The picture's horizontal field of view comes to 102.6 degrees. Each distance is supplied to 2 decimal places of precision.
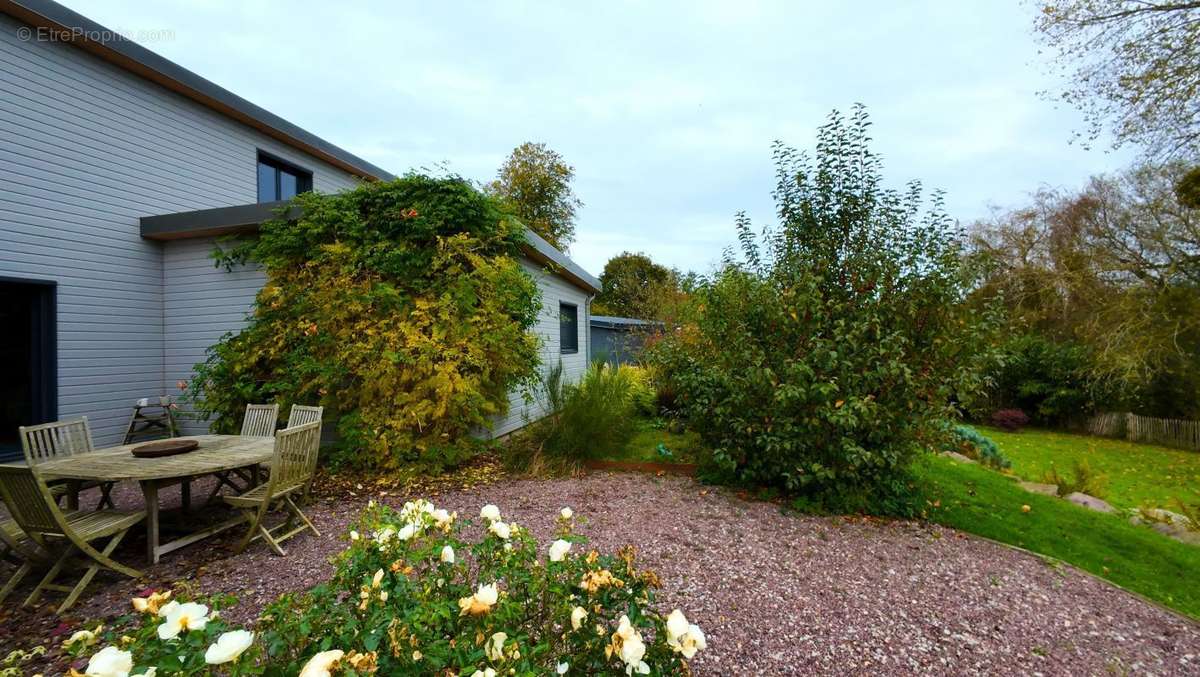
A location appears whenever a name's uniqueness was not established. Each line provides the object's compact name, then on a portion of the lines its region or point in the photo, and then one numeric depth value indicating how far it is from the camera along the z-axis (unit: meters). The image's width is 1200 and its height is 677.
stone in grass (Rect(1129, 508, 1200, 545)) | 4.14
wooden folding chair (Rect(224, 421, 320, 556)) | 3.30
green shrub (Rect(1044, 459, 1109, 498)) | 5.29
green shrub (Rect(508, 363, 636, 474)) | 5.45
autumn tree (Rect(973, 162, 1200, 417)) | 10.05
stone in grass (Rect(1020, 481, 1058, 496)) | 5.31
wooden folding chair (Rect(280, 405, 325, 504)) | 4.52
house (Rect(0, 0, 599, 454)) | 5.43
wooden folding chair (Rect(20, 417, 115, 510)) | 3.67
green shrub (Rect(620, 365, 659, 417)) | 7.51
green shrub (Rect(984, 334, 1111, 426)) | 12.00
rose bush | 1.03
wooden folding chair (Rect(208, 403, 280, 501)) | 4.84
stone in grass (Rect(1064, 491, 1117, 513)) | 4.82
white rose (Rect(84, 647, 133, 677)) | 0.87
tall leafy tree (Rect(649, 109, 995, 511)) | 3.92
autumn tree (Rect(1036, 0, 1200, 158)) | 6.55
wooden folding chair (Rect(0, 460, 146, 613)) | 2.63
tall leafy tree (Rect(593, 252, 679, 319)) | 24.95
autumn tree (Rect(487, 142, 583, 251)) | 20.91
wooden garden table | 3.00
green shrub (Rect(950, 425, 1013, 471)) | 6.93
